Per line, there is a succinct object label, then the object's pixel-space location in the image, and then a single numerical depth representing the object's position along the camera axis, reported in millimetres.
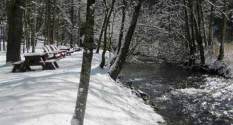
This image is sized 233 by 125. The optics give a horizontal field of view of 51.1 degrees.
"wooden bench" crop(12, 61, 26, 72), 9435
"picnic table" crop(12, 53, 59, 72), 9506
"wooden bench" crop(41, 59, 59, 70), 9765
